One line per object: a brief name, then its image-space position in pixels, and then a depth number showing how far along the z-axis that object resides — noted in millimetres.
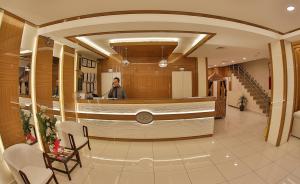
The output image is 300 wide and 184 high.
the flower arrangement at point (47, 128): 3016
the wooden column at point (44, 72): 3252
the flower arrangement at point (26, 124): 2885
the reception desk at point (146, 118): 4383
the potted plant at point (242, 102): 9289
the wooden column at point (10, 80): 2498
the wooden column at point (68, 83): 4163
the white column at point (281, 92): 3895
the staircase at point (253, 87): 8336
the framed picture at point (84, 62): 5270
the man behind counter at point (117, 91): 5293
